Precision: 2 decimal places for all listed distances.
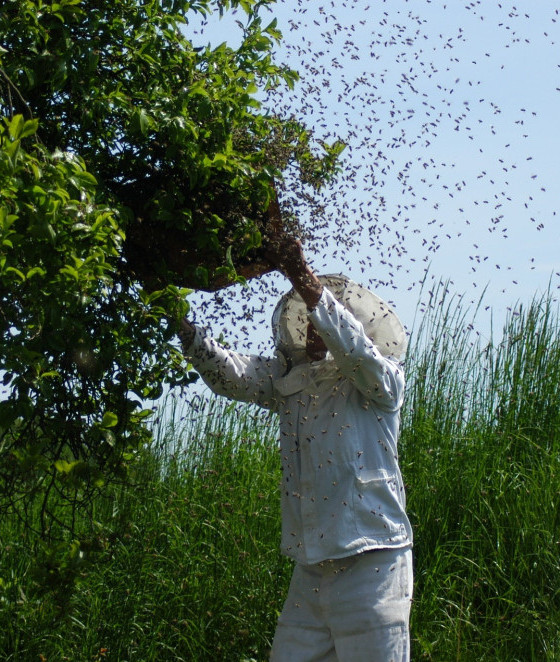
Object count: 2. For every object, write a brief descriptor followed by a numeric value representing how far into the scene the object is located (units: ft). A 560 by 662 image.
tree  16.21
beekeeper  21.81
